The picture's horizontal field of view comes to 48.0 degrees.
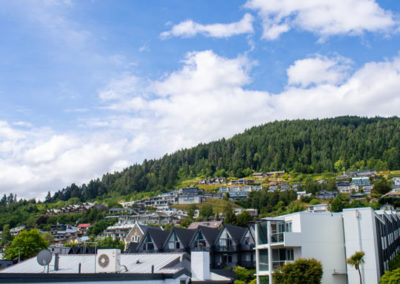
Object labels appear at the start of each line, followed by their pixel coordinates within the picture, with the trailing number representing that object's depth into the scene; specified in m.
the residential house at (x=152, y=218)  159.91
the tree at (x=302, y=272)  38.54
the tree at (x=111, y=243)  95.19
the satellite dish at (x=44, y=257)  23.17
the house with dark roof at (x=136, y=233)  87.44
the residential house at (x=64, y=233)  154.88
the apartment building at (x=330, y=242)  42.28
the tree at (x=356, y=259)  38.91
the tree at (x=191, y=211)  163.20
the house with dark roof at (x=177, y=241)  62.94
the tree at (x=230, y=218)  103.00
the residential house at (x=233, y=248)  60.72
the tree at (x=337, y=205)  120.62
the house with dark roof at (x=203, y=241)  62.37
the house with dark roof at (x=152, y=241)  63.00
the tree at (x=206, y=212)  157.50
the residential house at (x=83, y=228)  164.25
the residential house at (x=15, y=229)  175.11
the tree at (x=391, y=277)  36.97
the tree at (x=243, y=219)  101.38
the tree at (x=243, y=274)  53.03
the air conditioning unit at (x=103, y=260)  24.38
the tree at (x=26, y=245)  78.54
